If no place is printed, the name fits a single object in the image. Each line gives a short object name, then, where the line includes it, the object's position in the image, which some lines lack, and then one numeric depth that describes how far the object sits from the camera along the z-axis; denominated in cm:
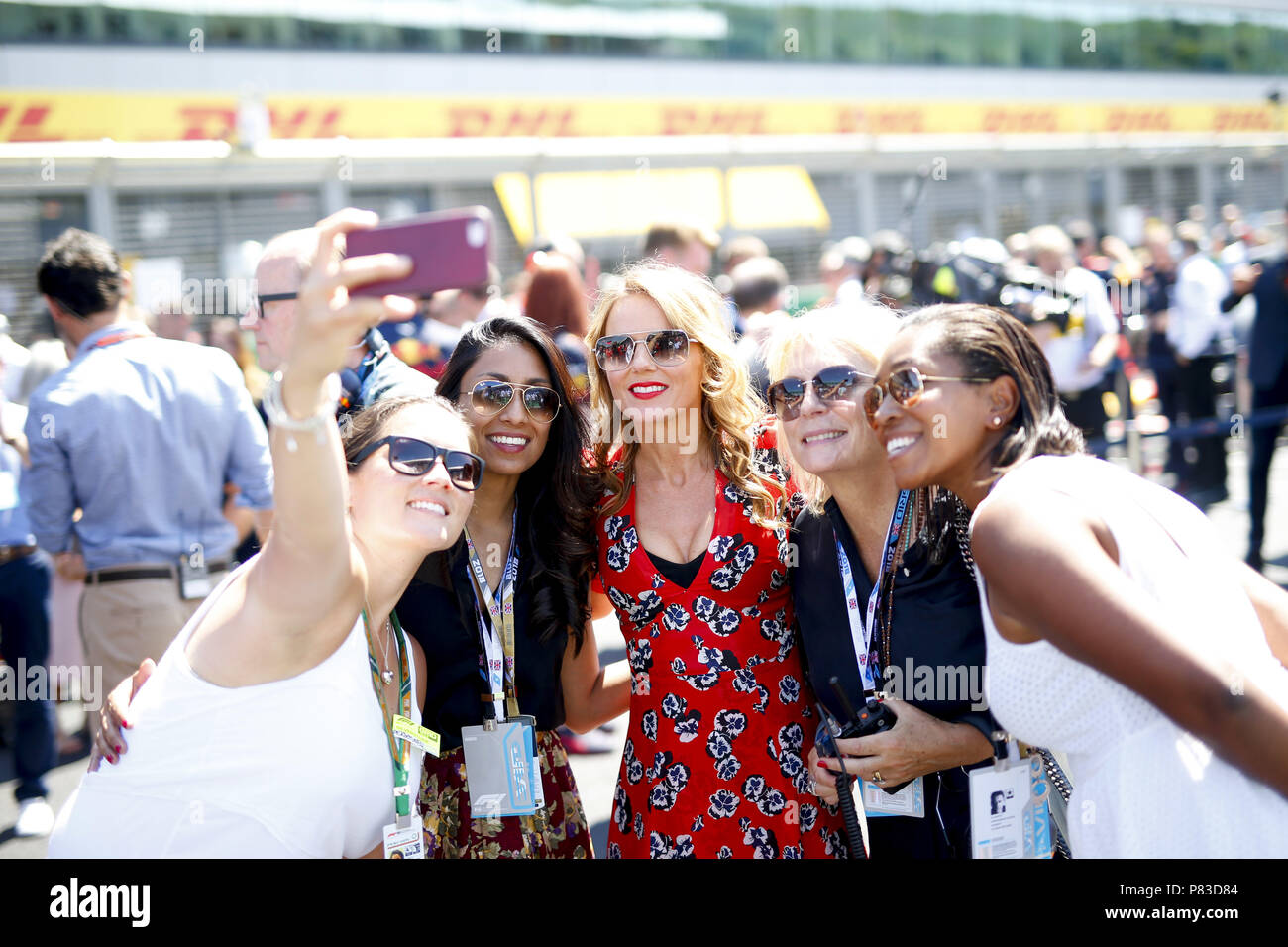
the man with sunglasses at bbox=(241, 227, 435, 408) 290
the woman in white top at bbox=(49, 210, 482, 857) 161
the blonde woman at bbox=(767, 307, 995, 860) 225
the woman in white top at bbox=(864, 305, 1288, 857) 159
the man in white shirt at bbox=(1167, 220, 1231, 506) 926
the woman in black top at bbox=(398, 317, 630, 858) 254
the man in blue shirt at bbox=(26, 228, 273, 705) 400
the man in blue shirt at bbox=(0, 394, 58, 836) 462
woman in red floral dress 251
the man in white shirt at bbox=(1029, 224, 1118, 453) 778
